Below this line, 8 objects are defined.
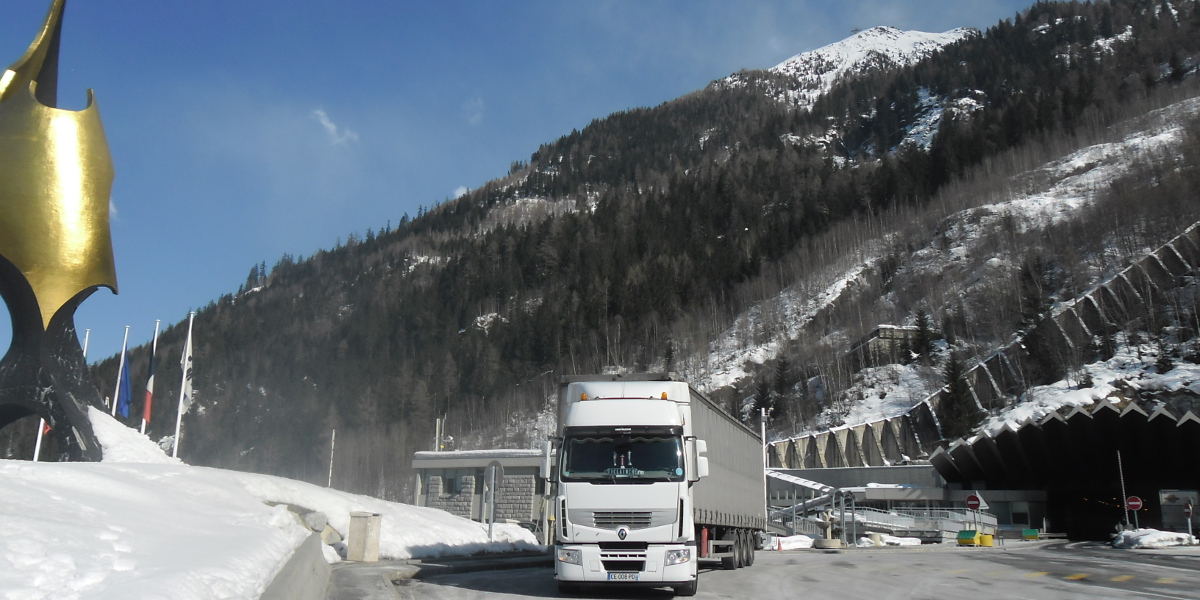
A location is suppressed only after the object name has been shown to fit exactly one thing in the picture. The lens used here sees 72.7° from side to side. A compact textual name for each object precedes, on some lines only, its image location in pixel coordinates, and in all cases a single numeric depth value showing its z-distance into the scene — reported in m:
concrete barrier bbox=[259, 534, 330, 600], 7.88
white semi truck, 12.03
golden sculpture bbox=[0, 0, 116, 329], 22.78
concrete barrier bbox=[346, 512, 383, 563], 17.80
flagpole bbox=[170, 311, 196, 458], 29.73
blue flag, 34.09
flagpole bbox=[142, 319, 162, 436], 31.06
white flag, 29.92
